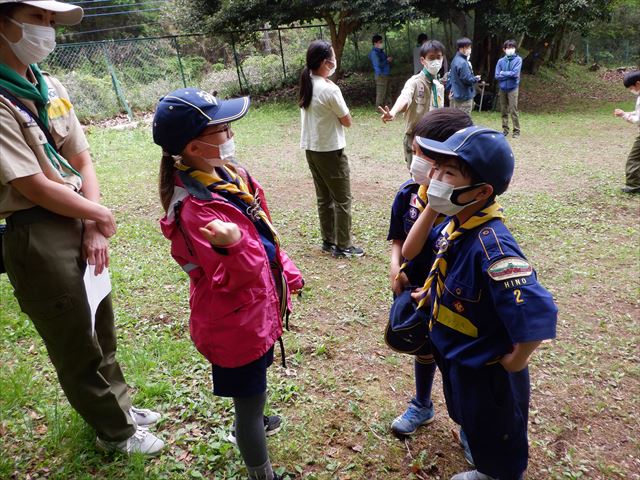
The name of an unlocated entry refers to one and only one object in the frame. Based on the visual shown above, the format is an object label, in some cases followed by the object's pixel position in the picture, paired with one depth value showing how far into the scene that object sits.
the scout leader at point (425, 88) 5.35
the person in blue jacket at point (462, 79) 8.37
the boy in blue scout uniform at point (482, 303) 1.64
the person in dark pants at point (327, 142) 4.36
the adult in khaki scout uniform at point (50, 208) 1.81
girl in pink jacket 1.75
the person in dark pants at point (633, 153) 6.09
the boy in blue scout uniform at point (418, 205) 2.17
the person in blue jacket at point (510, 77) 9.88
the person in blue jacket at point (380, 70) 13.07
